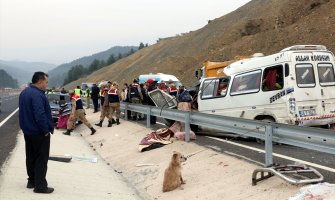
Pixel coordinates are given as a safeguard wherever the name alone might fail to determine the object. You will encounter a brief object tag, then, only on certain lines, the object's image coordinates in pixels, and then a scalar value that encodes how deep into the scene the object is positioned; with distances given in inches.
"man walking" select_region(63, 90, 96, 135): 685.9
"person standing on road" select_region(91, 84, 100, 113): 1021.8
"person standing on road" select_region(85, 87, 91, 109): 1215.1
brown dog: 321.2
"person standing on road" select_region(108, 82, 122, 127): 717.3
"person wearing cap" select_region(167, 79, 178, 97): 725.3
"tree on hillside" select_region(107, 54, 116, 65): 6065.5
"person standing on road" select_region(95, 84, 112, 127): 735.1
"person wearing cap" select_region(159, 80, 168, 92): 713.3
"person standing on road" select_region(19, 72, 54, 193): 281.0
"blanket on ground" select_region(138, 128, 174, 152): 467.5
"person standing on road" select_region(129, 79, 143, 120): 764.0
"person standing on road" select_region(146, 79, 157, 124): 732.0
